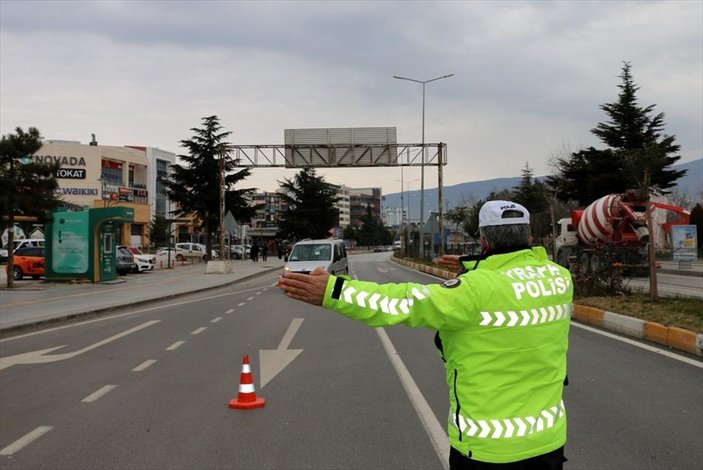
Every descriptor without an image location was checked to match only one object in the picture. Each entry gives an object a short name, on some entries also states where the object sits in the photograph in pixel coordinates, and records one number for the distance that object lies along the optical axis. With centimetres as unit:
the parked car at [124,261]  3247
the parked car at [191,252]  5322
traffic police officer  228
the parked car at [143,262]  3453
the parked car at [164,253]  5919
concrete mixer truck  2294
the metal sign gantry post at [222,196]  3338
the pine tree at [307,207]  7888
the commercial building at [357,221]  19088
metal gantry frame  3547
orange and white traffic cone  607
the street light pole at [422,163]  3738
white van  2070
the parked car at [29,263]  2766
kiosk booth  2458
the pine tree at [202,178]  5400
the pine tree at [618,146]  4272
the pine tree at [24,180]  2038
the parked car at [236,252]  6375
